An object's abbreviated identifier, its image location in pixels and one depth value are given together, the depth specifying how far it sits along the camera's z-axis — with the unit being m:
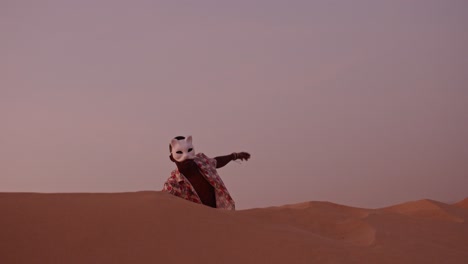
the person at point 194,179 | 6.55
